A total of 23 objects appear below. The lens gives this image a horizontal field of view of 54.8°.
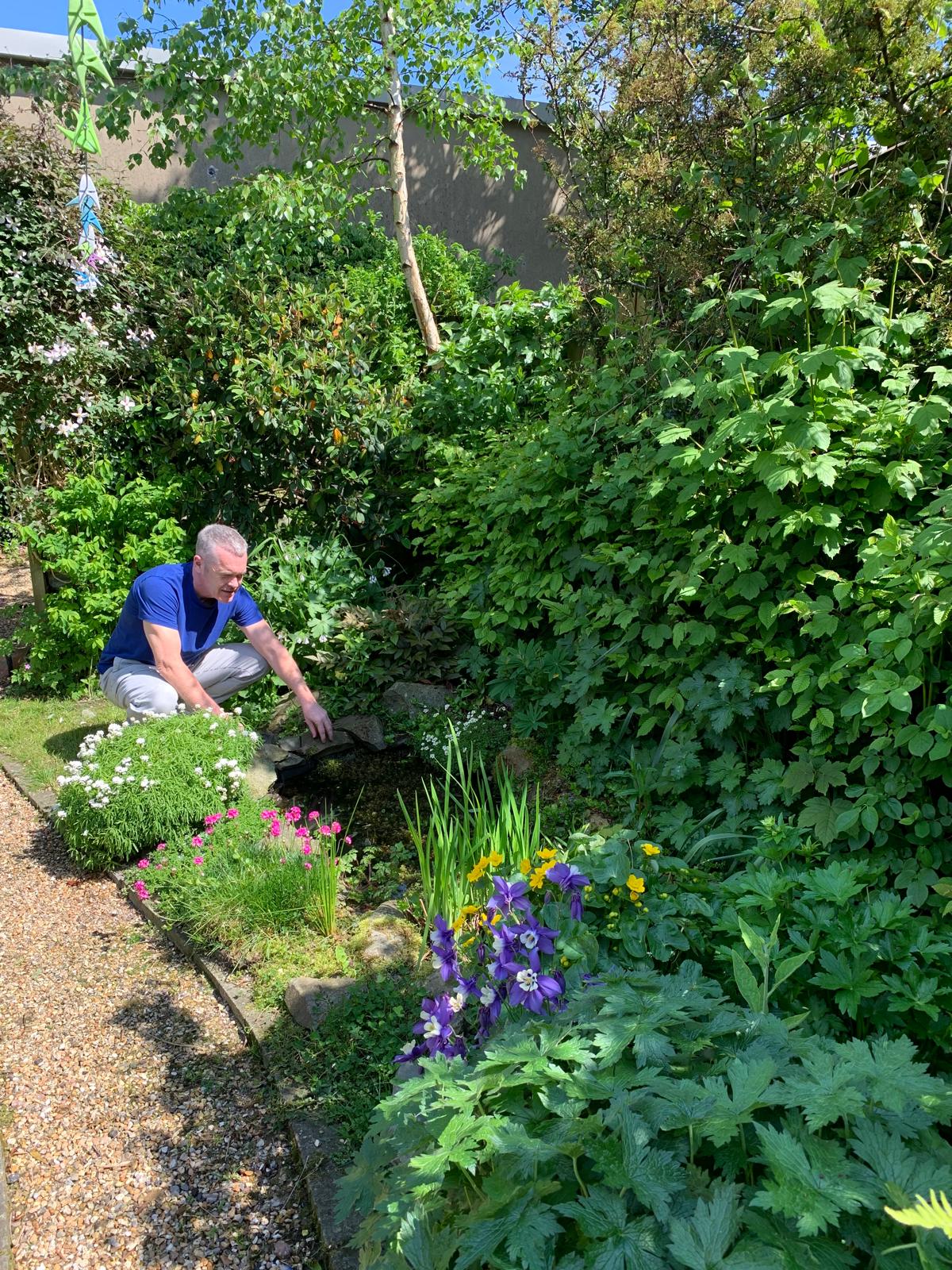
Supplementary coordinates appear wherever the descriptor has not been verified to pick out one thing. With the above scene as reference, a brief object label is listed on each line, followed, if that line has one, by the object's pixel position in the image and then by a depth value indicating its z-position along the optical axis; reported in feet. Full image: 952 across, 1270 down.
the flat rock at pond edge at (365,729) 14.58
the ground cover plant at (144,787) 10.89
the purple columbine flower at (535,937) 6.00
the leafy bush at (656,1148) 3.87
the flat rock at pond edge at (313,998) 8.20
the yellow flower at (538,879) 7.09
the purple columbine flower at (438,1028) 6.02
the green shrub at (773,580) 7.95
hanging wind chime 18.39
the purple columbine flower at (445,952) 6.36
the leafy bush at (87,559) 16.60
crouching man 12.88
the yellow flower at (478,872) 7.22
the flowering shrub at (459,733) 13.17
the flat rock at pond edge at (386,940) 9.00
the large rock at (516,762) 12.24
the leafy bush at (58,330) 18.16
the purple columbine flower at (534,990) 5.83
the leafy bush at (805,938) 5.60
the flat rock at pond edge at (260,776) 12.55
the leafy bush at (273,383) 18.11
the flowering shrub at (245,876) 9.42
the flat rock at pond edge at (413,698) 14.96
